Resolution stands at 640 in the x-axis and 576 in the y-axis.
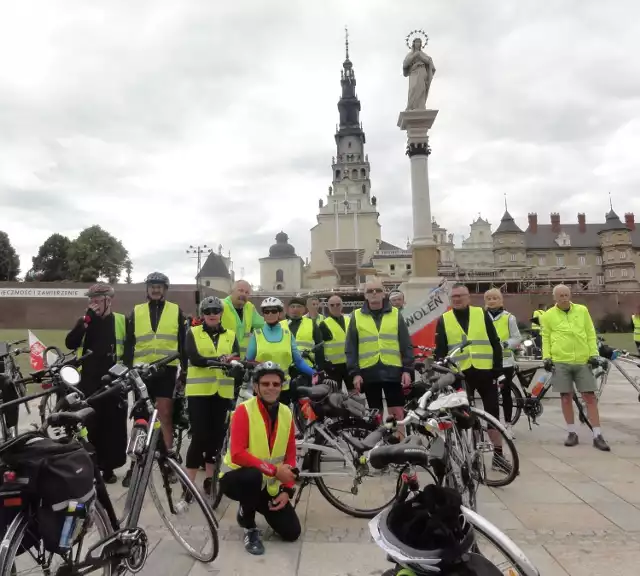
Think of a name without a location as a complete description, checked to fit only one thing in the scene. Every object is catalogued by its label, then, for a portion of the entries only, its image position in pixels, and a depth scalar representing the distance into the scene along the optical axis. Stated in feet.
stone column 54.29
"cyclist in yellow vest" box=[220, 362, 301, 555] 11.41
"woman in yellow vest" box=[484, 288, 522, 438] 22.27
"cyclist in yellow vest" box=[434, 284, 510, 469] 17.26
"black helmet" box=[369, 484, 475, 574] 5.98
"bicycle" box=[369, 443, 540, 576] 6.20
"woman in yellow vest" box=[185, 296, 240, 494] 14.39
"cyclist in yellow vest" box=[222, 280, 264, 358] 18.04
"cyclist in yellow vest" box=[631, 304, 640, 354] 38.51
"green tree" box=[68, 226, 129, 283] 194.90
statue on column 54.75
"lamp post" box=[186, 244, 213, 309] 128.32
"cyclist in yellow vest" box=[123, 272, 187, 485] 16.71
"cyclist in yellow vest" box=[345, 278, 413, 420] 16.62
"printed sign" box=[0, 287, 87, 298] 129.90
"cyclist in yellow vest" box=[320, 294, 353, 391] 21.34
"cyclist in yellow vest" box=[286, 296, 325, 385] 20.57
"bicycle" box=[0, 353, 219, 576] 8.15
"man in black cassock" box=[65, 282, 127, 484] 16.31
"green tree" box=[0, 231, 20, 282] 197.33
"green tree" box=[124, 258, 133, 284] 212.84
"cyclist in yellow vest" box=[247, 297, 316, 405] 15.75
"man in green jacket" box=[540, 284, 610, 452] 20.29
